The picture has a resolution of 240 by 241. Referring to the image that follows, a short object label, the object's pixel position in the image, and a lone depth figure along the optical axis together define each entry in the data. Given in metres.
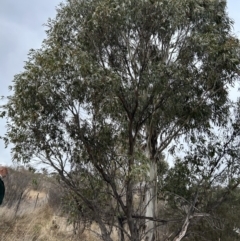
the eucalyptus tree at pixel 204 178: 10.88
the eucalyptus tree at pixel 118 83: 8.37
